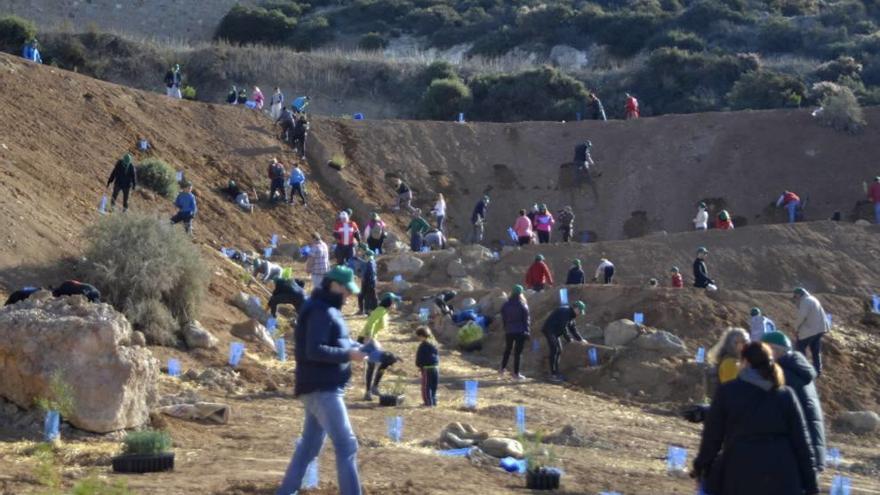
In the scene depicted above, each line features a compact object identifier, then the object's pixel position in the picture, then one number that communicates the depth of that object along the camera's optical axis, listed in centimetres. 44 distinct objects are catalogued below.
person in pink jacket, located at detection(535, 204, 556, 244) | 3512
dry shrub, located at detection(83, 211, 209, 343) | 2019
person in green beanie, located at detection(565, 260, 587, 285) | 2756
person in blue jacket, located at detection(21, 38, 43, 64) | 4234
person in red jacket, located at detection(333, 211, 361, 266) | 2838
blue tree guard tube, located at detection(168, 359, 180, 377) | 1798
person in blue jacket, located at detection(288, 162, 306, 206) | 3872
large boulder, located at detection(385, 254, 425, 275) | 3206
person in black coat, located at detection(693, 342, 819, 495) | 751
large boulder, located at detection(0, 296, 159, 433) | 1285
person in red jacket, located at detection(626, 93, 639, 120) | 4791
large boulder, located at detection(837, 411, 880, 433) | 2012
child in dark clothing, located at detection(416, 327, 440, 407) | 1780
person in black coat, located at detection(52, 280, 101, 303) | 1652
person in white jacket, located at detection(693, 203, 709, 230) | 3494
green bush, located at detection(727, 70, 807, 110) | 5166
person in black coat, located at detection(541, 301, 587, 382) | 2186
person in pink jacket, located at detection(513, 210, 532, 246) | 3372
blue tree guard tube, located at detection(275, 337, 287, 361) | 2092
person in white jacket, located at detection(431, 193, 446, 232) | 3894
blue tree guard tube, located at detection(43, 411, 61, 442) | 1227
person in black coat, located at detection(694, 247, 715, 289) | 2761
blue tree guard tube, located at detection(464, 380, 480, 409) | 1820
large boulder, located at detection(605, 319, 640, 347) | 2295
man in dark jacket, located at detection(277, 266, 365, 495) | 906
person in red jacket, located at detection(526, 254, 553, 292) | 2670
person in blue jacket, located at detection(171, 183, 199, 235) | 2784
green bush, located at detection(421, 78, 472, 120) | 5253
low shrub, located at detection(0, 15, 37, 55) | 5262
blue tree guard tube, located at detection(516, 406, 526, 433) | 1446
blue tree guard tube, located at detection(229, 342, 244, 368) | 1924
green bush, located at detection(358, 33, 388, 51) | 7112
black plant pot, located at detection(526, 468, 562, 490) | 1148
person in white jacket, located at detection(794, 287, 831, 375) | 2020
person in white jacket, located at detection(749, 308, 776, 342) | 2064
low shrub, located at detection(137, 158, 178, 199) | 3328
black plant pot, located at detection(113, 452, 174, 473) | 1122
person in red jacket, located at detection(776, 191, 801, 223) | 3925
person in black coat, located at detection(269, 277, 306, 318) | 2311
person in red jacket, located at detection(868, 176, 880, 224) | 3655
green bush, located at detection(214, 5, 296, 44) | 7119
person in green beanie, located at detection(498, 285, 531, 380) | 2123
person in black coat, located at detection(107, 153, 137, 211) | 2828
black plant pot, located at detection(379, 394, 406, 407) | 1758
